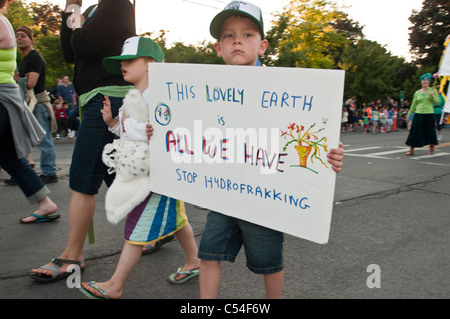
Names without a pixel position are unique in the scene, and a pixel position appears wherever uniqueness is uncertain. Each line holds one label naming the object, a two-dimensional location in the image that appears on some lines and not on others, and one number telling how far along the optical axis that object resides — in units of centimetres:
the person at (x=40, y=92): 485
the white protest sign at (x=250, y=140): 162
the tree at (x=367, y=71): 2758
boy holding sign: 186
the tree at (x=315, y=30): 2840
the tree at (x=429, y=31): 3794
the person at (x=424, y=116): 877
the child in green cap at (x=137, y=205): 218
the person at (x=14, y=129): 309
